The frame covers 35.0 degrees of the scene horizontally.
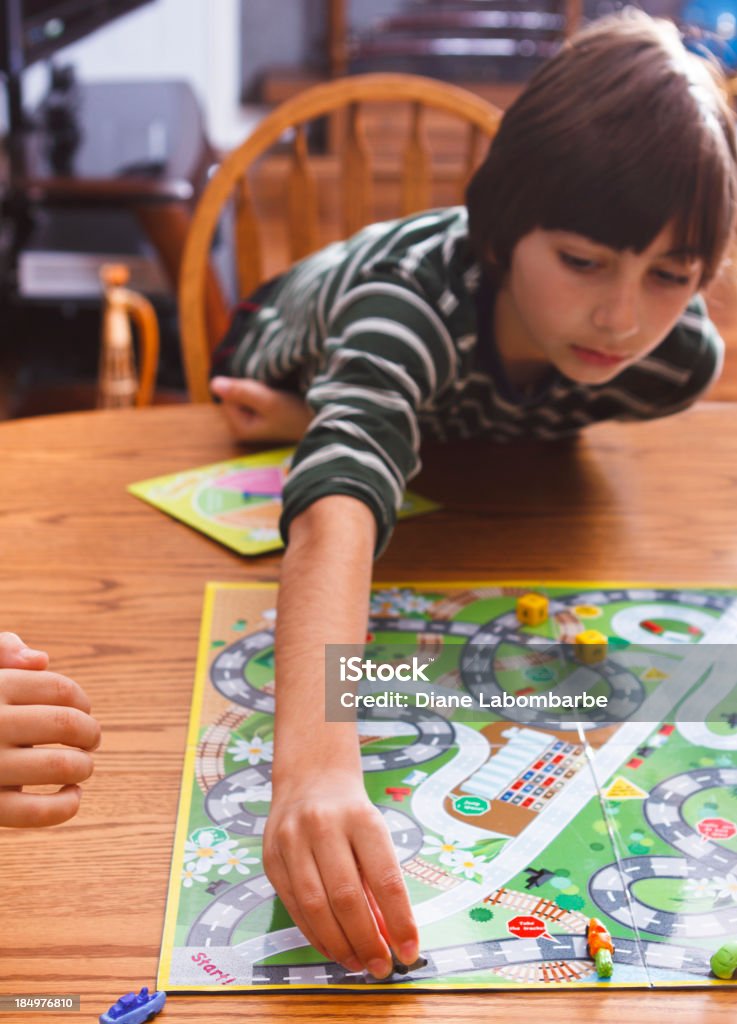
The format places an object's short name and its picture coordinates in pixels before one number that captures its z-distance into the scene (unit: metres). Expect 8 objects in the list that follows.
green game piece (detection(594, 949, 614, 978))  0.49
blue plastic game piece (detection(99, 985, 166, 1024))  0.45
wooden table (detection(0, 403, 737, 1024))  0.48
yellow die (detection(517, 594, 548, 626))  0.74
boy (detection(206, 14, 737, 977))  0.71
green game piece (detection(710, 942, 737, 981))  0.49
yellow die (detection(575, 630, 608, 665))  0.71
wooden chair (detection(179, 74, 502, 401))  1.22
